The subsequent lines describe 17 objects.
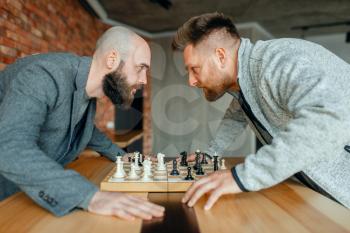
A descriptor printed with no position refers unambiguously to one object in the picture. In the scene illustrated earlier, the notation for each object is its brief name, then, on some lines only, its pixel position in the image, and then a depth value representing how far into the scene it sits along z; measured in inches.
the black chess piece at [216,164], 59.2
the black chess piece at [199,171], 56.2
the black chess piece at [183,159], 67.2
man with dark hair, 41.4
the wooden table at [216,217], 35.4
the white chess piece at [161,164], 58.3
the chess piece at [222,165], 61.4
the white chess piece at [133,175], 52.3
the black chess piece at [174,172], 55.4
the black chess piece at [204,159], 67.3
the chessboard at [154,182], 49.3
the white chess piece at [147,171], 51.5
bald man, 41.0
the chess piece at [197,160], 60.4
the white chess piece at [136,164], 58.0
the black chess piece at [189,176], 51.9
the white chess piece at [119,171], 51.8
